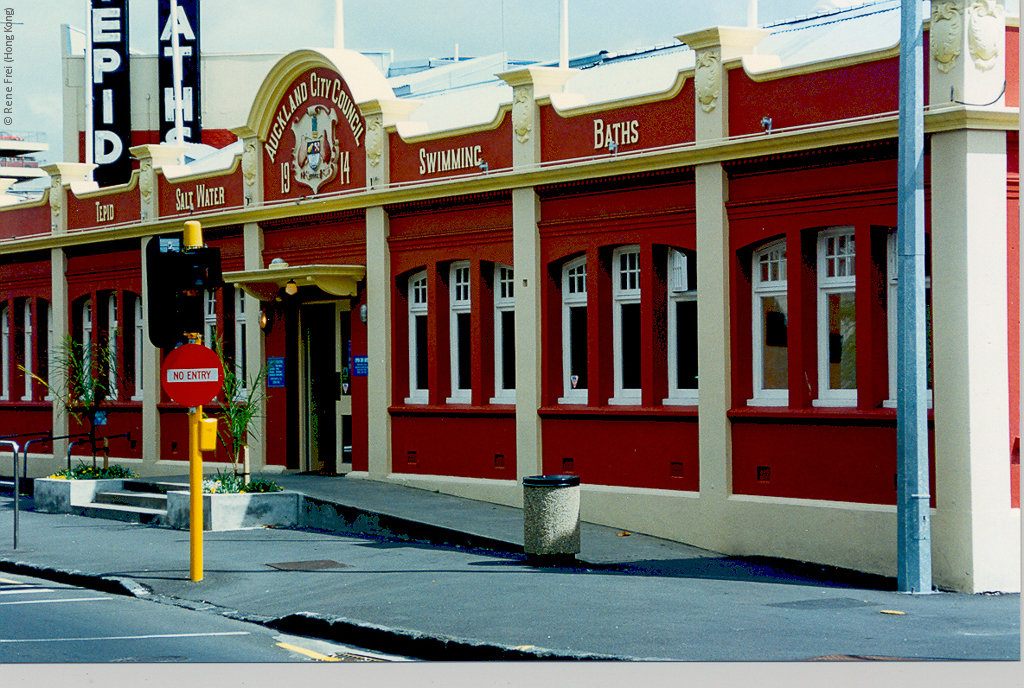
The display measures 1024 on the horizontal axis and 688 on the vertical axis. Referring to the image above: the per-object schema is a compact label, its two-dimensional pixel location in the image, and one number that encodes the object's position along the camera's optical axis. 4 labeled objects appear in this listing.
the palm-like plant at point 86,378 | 22.11
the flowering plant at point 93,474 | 20.64
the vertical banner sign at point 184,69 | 32.31
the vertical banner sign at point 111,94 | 31.61
